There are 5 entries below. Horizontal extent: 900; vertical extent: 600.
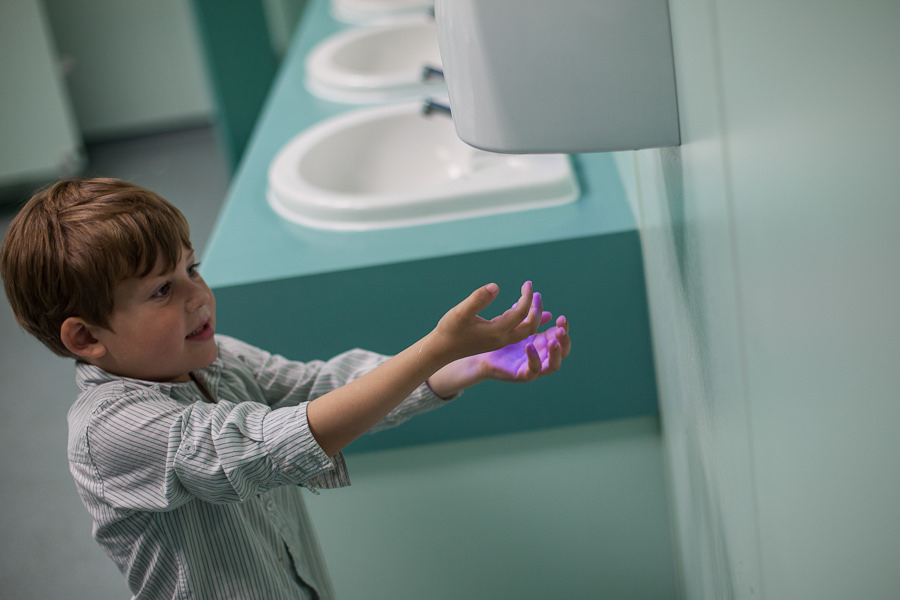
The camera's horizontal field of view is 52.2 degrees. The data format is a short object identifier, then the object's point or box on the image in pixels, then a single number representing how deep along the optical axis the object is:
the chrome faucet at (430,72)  1.44
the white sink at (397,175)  1.08
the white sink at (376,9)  1.98
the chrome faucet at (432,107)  1.32
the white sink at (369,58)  1.57
